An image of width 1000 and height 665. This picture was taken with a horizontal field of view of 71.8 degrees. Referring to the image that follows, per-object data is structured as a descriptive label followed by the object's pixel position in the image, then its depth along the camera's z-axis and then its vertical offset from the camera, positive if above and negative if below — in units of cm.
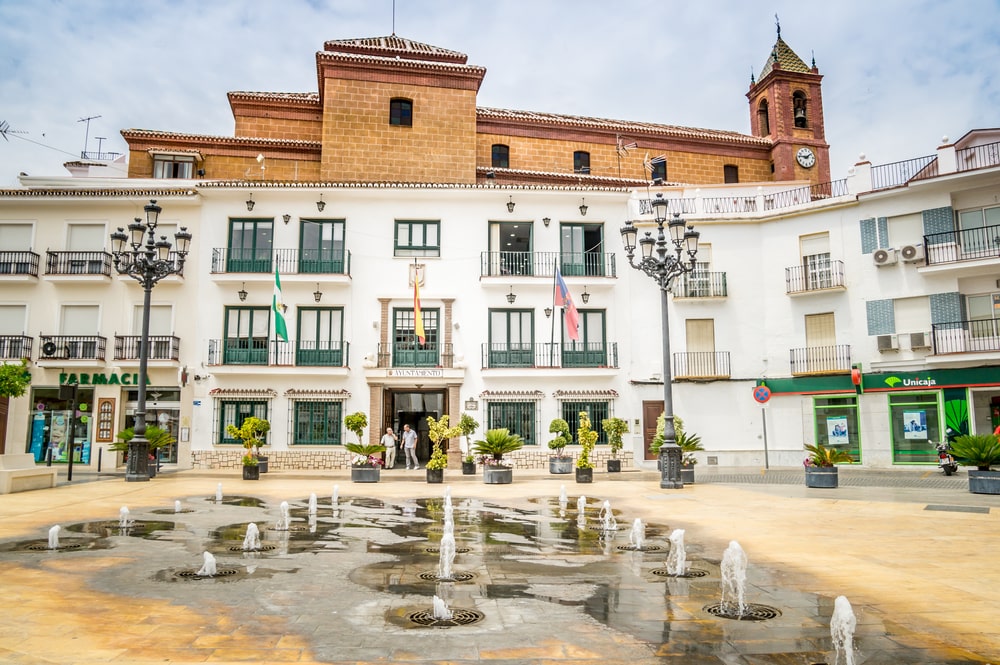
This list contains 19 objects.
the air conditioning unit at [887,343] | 2620 +285
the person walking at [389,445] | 2609 -91
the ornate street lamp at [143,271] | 1902 +425
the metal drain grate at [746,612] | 571 -162
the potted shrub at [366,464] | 2053 -129
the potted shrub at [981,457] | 1554 -87
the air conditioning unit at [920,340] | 2558 +288
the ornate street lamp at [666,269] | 1752 +395
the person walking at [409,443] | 2622 -84
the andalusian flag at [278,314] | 2552 +395
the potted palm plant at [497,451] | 2033 -92
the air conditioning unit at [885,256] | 2644 +617
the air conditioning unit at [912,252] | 2594 +620
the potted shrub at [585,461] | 1998 -119
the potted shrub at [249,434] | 2152 -40
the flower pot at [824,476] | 1756 -146
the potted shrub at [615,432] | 2491 -44
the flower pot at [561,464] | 2334 -148
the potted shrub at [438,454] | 2033 -98
